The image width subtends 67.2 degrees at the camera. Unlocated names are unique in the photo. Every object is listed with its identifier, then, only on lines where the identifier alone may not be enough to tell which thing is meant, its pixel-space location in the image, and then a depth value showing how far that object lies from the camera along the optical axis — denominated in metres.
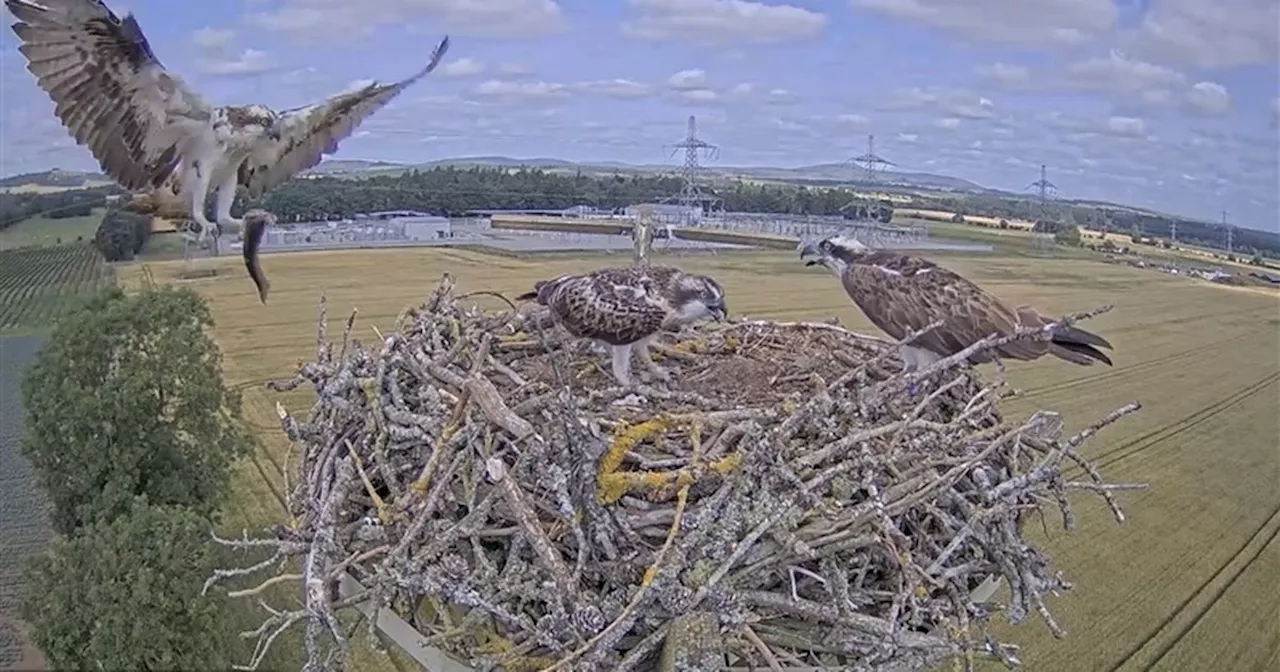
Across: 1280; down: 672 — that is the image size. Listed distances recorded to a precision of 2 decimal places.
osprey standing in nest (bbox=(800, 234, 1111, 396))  2.98
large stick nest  2.05
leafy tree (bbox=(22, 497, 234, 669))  5.18
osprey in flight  2.12
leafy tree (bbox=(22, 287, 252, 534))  6.67
